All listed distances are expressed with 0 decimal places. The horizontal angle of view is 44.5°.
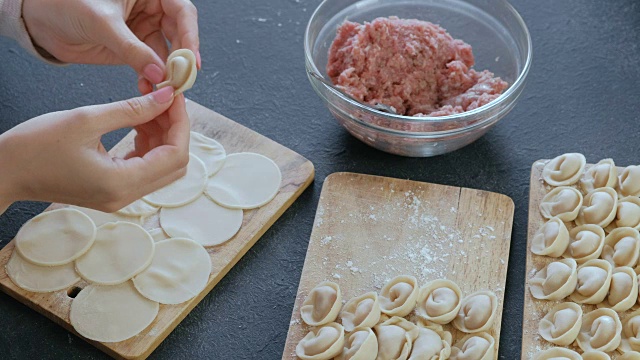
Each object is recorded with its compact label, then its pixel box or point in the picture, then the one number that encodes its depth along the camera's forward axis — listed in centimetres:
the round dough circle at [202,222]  170
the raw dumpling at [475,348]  146
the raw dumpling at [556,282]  157
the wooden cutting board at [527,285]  152
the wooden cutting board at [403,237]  163
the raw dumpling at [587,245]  163
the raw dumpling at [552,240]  164
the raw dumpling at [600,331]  149
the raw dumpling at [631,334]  149
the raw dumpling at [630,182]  172
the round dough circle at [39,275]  159
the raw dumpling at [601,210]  169
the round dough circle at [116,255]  161
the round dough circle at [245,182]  176
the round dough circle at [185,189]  175
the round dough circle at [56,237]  163
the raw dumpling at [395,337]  148
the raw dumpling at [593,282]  156
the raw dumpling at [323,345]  148
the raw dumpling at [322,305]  154
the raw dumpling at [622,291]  154
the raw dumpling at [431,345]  146
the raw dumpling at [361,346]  146
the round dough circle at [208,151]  183
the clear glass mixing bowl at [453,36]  173
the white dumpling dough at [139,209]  173
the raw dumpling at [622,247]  161
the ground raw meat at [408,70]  183
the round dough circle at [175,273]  159
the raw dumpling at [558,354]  147
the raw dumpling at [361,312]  152
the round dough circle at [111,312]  153
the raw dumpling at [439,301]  154
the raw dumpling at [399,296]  154
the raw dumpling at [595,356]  147
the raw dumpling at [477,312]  152
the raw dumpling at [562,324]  150
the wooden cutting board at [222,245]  154
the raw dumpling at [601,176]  175
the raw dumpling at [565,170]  177
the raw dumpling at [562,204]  170
